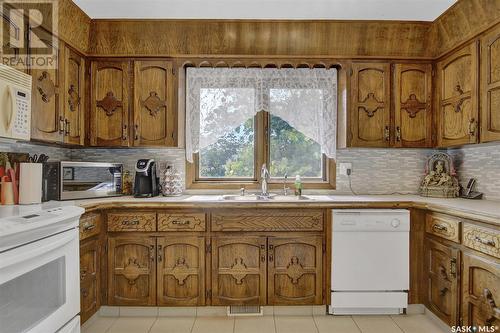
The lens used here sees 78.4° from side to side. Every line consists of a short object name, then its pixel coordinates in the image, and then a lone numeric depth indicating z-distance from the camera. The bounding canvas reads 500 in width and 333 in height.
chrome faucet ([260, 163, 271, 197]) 2.76
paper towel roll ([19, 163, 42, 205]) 1.82
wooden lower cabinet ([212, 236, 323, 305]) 2.37
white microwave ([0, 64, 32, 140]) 1.59
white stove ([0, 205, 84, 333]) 1.21
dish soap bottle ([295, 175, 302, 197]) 2.78
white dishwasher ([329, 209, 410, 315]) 2.35
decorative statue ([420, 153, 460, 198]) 2.60
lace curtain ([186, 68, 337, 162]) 2.81
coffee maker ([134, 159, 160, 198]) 2.59
